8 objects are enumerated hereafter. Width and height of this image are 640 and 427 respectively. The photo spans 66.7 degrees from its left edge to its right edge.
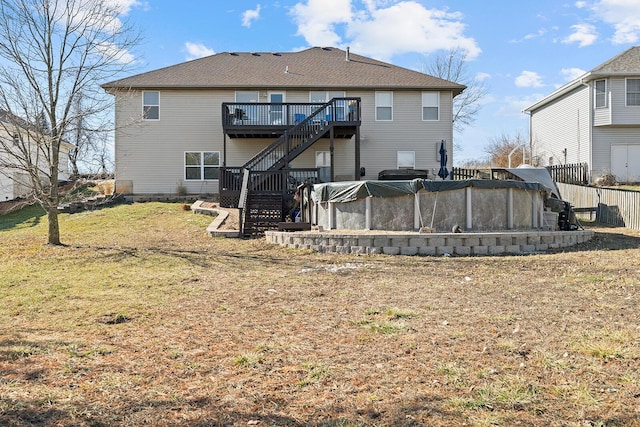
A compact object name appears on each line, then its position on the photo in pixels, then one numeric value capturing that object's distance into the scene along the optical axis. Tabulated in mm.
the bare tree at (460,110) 38344
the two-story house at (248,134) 21641
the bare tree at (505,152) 37375
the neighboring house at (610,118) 22812
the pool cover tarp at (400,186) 11656
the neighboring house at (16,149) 11643
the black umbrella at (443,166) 16109
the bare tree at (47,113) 11836
